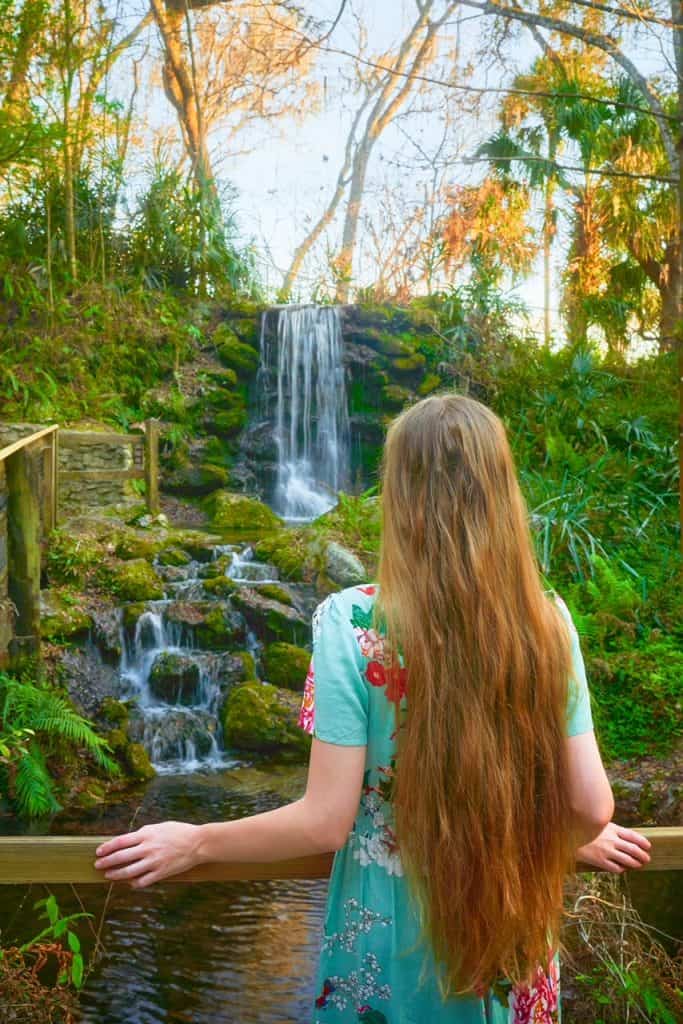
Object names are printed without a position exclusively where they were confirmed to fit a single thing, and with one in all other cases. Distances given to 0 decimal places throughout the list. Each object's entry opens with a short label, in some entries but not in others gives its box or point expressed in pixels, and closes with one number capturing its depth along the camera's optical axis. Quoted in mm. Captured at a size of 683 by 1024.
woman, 1086
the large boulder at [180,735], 5613
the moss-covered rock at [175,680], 5887
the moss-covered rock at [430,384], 10977
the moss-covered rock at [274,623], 6352
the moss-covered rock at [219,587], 6523
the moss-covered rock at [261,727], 5629
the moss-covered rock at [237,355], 11086
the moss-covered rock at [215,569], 6758
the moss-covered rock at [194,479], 9969
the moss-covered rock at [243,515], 9016
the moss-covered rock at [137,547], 6953
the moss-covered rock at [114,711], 5551
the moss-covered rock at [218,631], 6195
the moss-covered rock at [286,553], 6993
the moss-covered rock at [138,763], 5234
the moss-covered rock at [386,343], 11211
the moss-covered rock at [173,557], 6957
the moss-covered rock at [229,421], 10586
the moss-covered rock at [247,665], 6020
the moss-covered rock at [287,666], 6102
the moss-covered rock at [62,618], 5848
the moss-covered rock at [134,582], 6363
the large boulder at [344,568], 6895
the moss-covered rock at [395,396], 10930
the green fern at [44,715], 4789
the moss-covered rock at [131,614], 6090
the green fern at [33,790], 4629
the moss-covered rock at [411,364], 11086
